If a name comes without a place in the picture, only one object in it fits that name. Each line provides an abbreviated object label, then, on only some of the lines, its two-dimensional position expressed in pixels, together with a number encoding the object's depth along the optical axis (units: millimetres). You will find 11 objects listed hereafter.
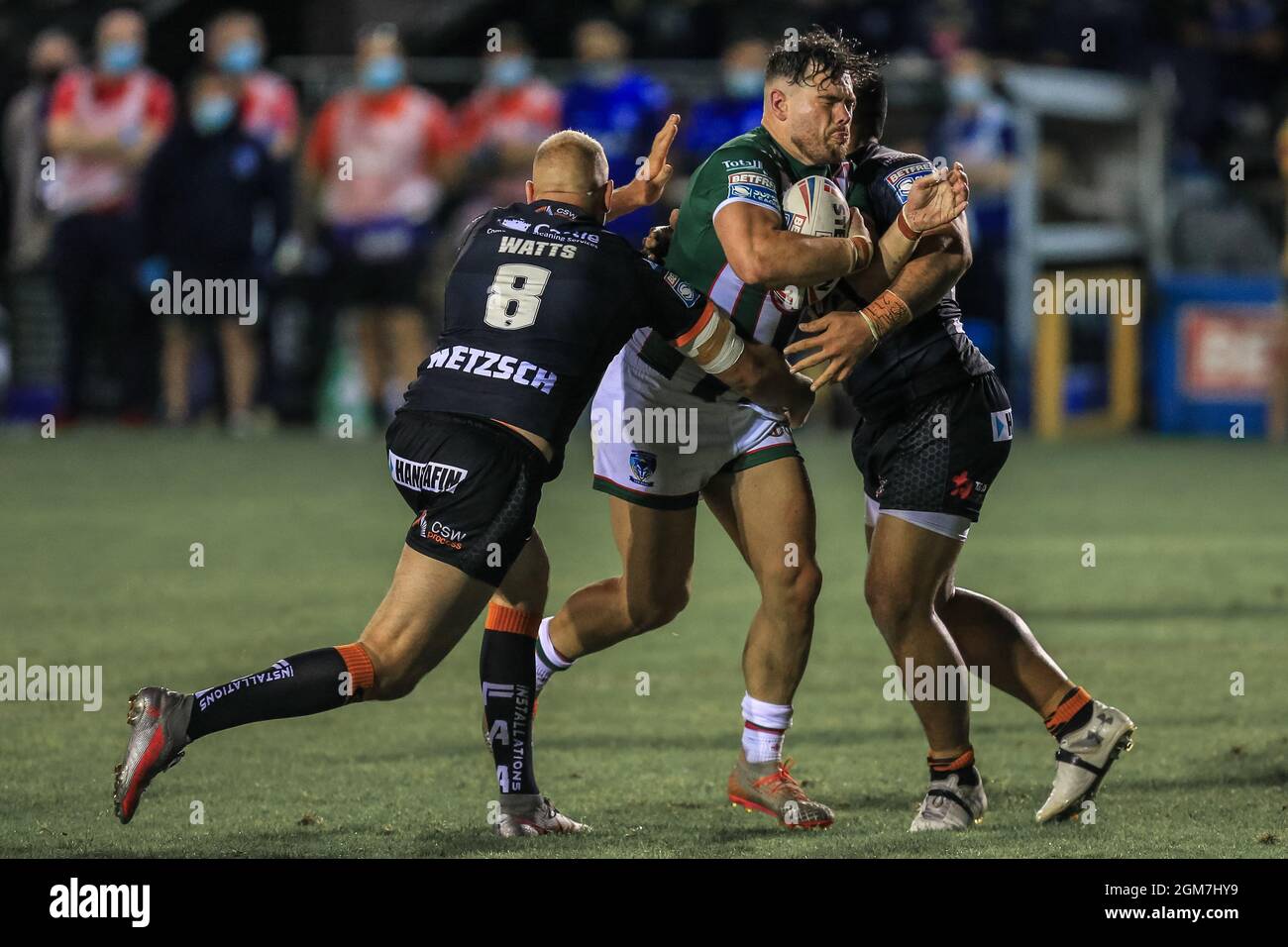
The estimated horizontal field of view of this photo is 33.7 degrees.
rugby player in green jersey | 6324
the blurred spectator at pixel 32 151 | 18953
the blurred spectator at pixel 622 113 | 17797
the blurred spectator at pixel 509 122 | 18359
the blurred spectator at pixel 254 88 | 18469
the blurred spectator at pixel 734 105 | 17562
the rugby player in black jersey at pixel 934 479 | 6359
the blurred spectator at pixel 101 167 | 18547
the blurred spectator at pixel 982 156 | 18562
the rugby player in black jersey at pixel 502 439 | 5832
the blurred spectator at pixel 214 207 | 18453
